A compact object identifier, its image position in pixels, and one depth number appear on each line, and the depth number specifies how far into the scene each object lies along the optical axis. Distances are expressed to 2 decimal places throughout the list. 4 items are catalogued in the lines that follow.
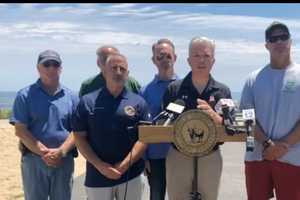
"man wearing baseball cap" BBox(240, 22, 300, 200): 5.32
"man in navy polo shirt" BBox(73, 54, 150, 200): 5.33
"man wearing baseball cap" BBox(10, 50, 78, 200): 5.95
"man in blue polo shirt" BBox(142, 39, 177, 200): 6.05
